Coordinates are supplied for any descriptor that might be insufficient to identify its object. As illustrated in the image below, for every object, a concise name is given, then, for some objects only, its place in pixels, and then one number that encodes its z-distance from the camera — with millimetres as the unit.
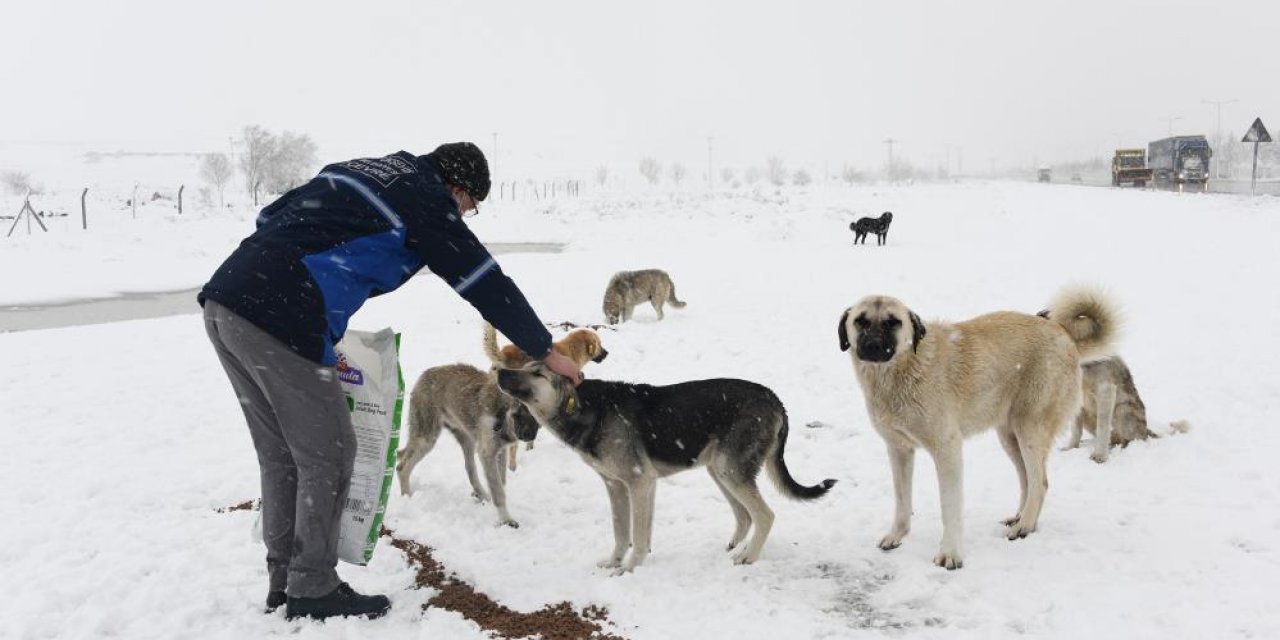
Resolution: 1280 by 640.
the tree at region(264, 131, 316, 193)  72000
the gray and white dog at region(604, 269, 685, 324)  14391
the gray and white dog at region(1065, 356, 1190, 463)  6457
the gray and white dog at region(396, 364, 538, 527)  5969
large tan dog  4820
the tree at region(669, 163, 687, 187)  118150
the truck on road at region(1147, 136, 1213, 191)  47562
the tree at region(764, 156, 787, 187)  113975
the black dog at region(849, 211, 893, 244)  25609
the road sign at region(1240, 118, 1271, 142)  31122
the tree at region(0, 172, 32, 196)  68912
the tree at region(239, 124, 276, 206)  71188
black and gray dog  4953
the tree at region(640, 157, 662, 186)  112625
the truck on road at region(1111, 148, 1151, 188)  52125
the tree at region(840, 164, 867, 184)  86500
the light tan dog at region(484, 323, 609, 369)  6828
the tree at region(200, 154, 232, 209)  80875
